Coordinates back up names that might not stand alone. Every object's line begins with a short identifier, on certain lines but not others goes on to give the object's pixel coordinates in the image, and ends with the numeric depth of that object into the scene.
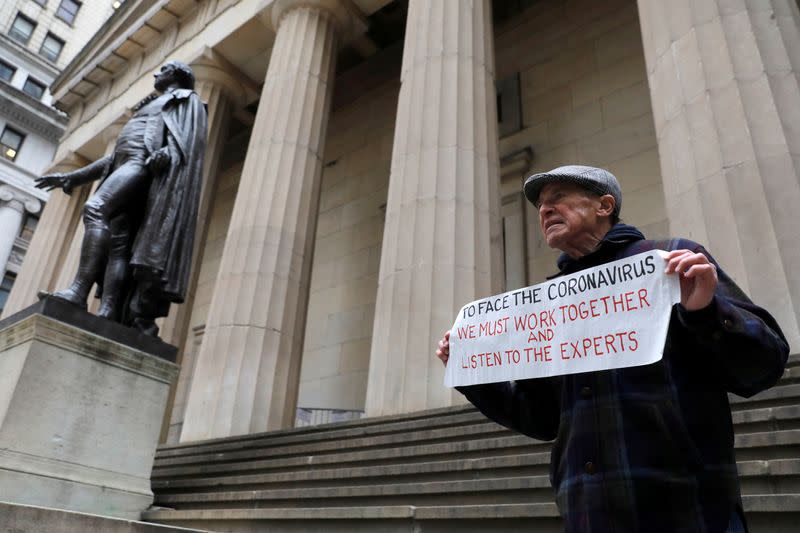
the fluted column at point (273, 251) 10.79
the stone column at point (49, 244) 21.05
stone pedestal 5.37
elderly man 1.65
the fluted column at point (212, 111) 16.88
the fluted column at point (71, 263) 18.02
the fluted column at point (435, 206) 8.28
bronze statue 6.51
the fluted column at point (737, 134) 5.98
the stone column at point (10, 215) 33.91
